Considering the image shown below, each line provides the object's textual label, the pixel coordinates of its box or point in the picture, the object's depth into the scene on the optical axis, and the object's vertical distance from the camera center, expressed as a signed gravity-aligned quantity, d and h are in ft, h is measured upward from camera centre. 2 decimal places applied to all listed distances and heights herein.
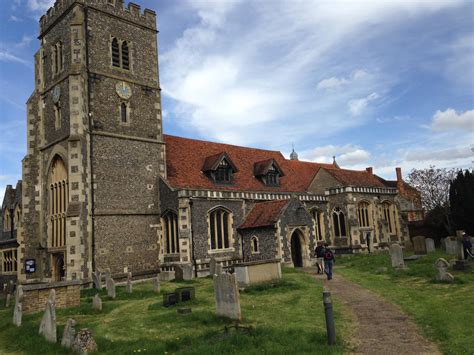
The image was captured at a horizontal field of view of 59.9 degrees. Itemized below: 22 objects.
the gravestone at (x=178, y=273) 70.08 -5.57
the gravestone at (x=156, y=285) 58.24 -6.15
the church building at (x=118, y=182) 71.67 +11.75
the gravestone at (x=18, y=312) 43.16 -6.39
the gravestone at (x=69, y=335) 31.37 -6.64
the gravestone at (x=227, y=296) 36.17 -5.28
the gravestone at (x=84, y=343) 29.37 -6.89
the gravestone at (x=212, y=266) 72.76 -4.98
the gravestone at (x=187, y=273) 69.26 -5.54
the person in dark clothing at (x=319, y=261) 68.48 -5.17
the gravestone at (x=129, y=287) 59.11 -6.15
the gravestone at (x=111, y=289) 55.36 -5.86
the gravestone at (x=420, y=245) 85.66 -4.51
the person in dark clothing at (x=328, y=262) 60.08 -4.68
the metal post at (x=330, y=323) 27.61 -6.27
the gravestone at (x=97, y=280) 65.33 -5.38
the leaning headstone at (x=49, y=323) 34.24 -6.19
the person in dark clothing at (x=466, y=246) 65.67 -4.09
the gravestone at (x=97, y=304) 47.03 -6.57
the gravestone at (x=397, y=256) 63.67 -4.80
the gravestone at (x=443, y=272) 49.32 -6.05
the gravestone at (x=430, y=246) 87.10 -4.91
